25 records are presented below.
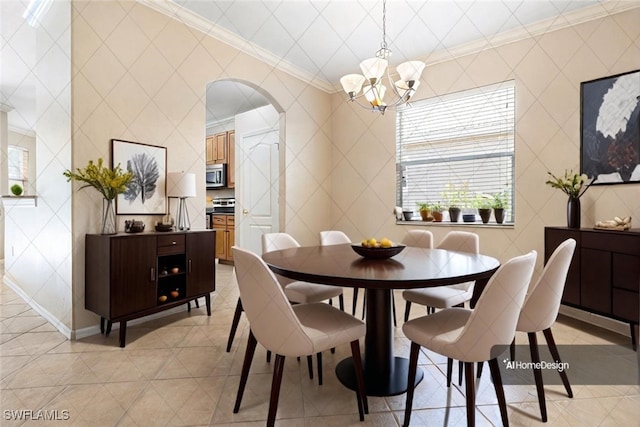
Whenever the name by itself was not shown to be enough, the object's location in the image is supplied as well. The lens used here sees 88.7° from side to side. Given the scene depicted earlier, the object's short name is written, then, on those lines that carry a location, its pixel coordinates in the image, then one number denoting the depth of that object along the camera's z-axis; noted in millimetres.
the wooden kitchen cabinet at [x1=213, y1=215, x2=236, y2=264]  5809
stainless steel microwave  6078
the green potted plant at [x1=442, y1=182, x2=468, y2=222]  3818
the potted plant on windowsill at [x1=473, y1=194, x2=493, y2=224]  3594
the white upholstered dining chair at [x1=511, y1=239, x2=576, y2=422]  1564
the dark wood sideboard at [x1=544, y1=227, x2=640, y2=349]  2344
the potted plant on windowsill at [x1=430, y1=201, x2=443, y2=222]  3943
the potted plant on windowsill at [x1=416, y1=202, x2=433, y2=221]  4027
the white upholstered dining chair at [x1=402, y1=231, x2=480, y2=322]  2170
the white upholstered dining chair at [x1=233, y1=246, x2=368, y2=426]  1387
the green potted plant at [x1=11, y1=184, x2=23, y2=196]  3223
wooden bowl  1919
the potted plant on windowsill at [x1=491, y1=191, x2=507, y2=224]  3506
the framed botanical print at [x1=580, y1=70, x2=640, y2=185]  2722
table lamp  2879
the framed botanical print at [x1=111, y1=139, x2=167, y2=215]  2699
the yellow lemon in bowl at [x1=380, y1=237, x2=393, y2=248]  1980
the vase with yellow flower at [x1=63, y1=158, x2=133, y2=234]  2398
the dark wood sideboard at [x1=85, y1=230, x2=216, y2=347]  2348
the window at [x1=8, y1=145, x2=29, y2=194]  5270
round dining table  1437
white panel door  4828
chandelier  2266
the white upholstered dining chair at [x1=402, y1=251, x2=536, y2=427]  1280
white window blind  3547
